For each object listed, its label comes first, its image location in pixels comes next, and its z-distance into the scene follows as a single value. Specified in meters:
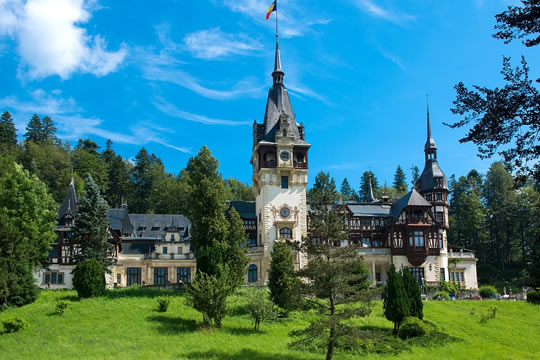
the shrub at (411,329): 39.97
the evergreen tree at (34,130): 116.19
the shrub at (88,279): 43.69
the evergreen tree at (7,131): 103.94
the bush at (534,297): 52.50
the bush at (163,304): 41.50
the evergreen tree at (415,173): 126.11
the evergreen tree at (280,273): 44.00
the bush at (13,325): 35.75
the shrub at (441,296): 55.69
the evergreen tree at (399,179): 123.13
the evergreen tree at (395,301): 41.28
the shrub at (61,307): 39.57
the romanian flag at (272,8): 63.72
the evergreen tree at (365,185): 116.30
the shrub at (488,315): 45.14
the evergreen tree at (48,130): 117.44
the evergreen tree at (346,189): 127.88
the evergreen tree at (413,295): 42.86
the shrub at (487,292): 58.09
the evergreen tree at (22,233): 41.06
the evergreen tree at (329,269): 32.69
